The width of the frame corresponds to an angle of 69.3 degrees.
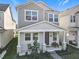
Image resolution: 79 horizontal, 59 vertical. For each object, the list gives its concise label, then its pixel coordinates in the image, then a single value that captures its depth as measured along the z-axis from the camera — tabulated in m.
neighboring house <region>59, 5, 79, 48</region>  8.19
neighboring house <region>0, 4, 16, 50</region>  6.83
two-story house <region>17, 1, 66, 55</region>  6.57
